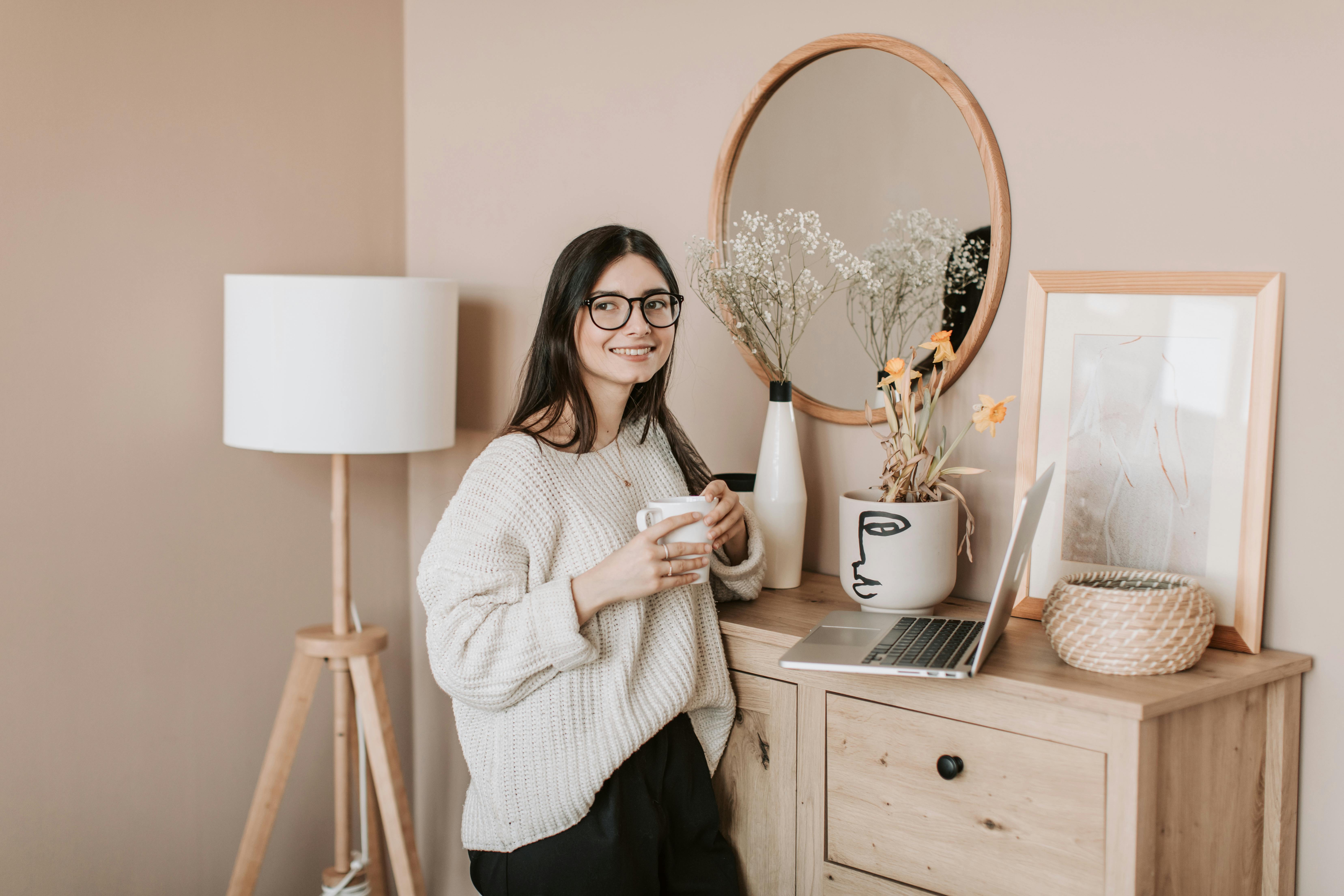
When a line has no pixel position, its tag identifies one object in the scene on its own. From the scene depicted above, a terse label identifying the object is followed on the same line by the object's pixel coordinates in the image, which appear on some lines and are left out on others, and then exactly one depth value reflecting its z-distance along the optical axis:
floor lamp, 2.01
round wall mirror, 1.71
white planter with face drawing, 1.56
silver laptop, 1.28
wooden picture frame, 1.43
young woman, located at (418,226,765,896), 1.45
